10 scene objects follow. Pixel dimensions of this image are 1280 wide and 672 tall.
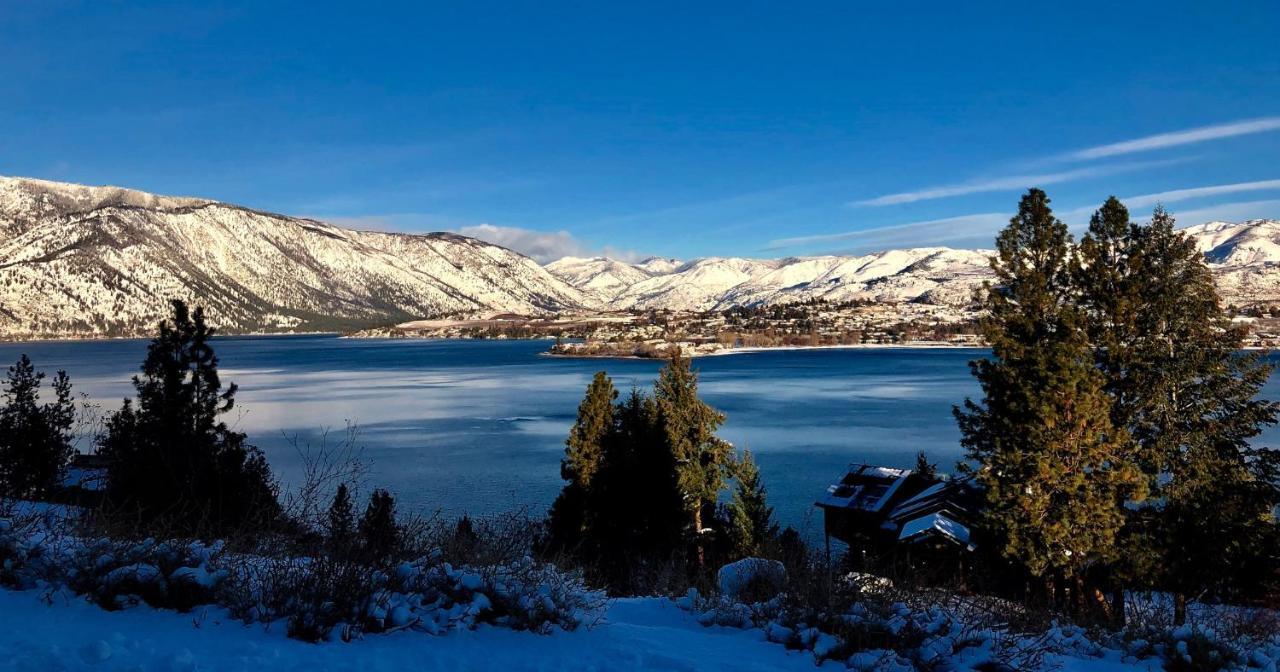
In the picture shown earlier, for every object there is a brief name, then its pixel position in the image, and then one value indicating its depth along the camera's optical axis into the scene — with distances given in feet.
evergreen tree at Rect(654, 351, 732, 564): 87.20
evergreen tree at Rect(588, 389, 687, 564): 82.33
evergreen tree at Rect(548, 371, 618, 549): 87.30
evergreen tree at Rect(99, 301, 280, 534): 67.36
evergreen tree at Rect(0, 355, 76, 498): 89.10
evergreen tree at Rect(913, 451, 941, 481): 87.71
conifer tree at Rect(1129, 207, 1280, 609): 54.49
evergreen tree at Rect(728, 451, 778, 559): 78.48
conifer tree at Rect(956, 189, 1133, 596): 48.96
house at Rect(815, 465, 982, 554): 67.00
